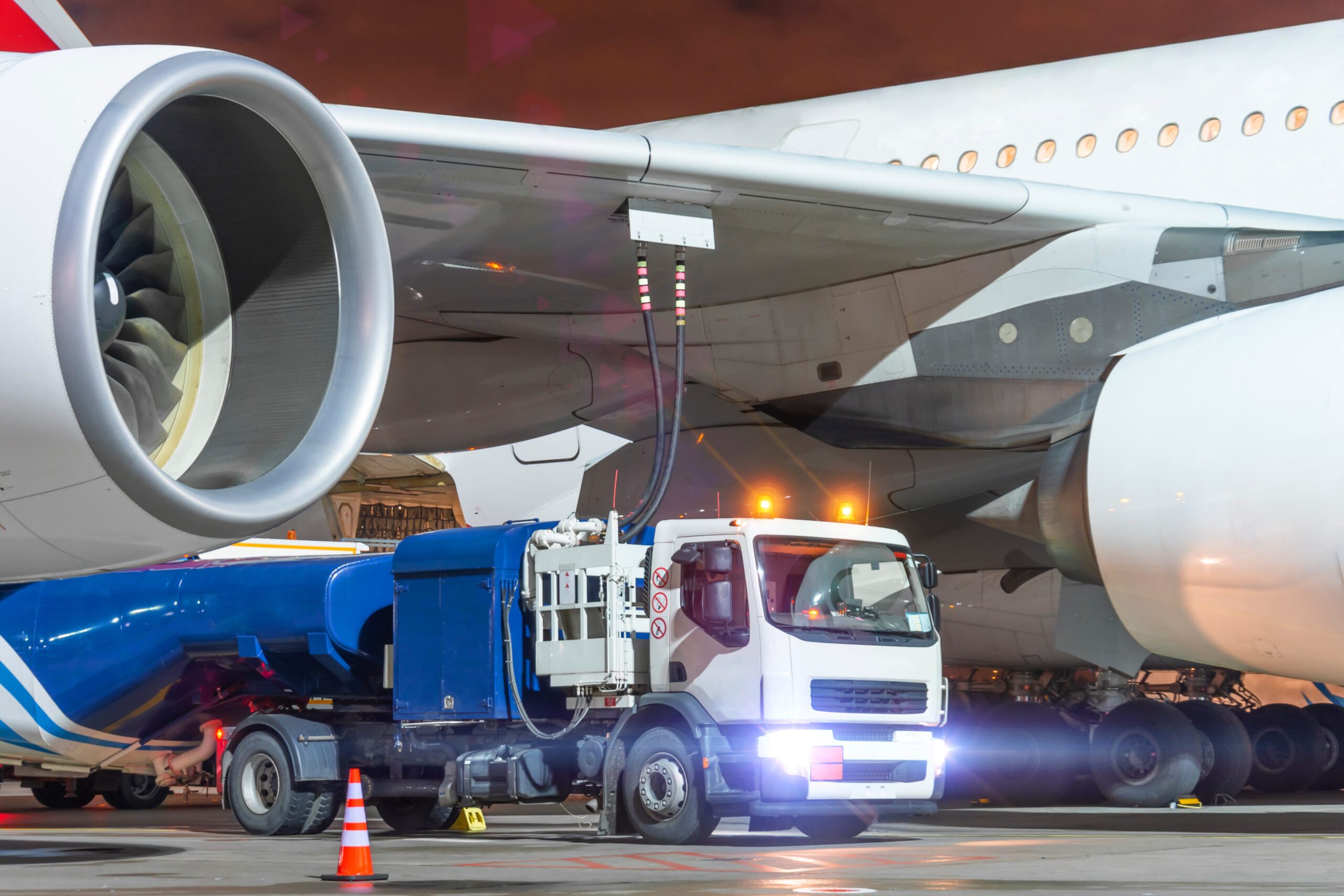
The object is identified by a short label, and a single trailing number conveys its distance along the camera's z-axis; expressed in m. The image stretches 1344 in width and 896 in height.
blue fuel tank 17.44
